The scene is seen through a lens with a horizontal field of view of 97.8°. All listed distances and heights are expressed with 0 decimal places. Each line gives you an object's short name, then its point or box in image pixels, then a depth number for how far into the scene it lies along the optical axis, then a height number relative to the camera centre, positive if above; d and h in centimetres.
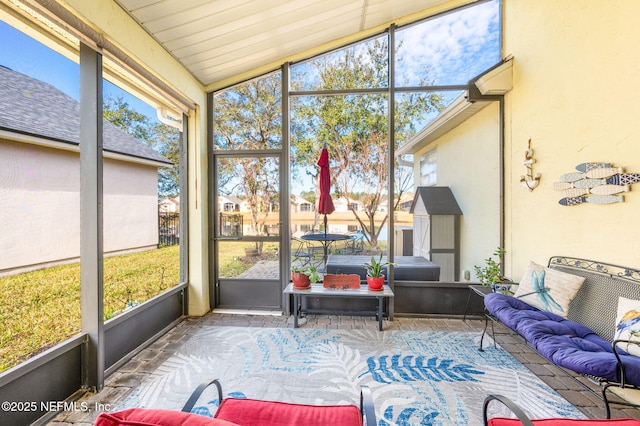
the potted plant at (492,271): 349 -80
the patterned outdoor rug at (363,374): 215 -150
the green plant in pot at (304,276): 372 -89
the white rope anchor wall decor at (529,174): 326 +42
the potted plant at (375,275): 364 -87
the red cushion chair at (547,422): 122 -95
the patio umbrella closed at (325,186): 391 +34
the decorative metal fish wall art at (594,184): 232 +24
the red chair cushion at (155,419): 81 -65
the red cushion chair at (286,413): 134 -101
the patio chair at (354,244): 412 -50
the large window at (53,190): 190 +17
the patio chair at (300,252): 419 -63
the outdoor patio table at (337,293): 353 -106
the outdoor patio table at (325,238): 412 -41
